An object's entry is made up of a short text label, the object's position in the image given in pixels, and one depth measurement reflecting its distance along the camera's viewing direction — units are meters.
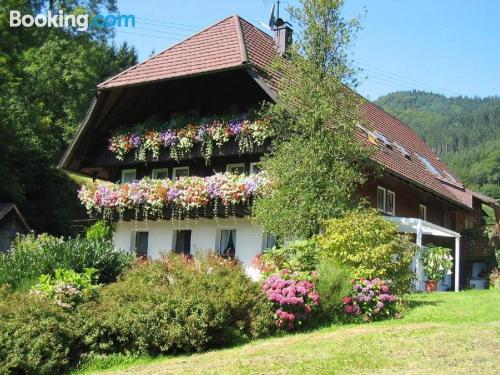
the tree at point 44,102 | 31.55
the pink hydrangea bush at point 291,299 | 12.60
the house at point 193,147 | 20.70
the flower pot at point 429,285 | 22.56
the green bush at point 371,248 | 14.77
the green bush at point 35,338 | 10.69
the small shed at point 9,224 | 29.77
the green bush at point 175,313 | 11.40
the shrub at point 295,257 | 15.36
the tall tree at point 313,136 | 17.33
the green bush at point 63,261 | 16.42
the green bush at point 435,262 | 21.53
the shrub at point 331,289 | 13.28
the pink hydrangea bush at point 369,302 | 13.41
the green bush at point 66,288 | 13.05
